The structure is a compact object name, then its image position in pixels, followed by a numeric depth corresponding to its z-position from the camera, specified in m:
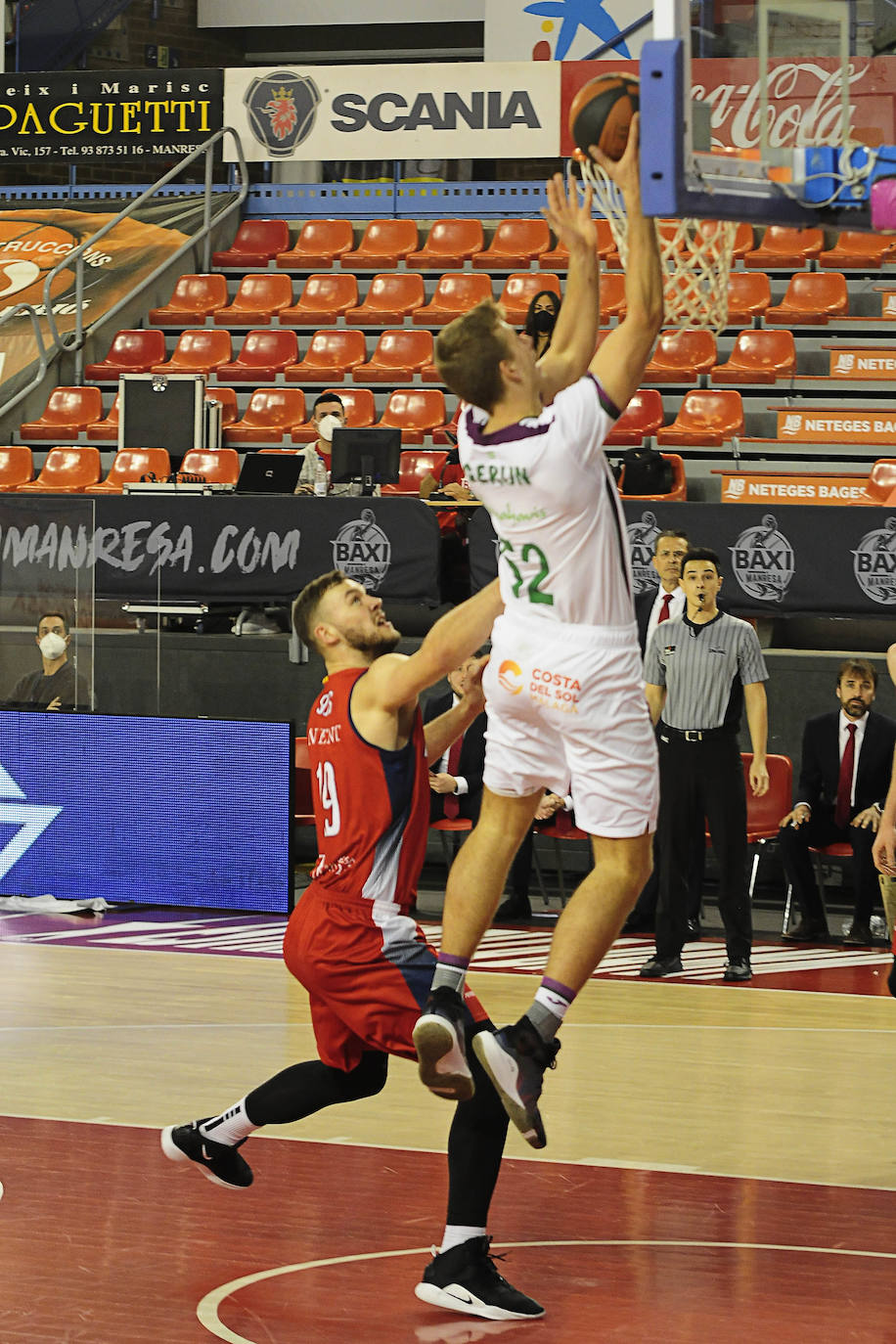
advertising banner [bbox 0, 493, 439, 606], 11.08
